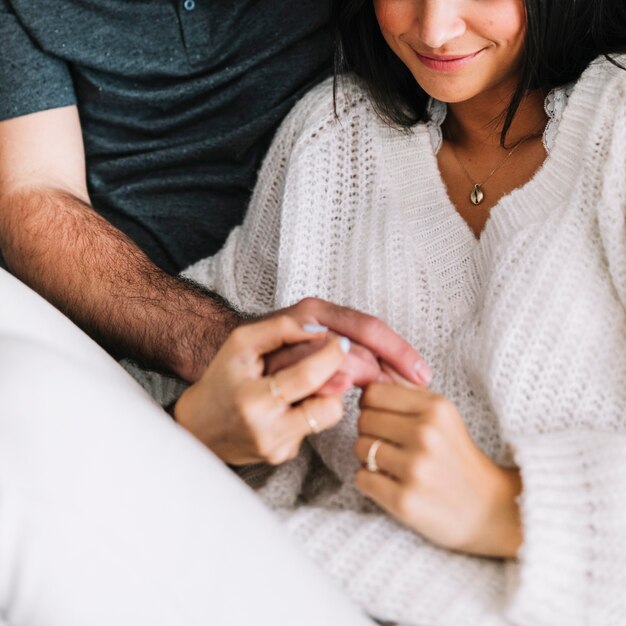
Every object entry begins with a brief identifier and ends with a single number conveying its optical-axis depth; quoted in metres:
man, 1.37
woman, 0.88
